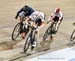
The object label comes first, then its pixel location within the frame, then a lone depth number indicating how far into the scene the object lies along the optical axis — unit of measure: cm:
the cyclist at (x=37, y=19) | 1002
